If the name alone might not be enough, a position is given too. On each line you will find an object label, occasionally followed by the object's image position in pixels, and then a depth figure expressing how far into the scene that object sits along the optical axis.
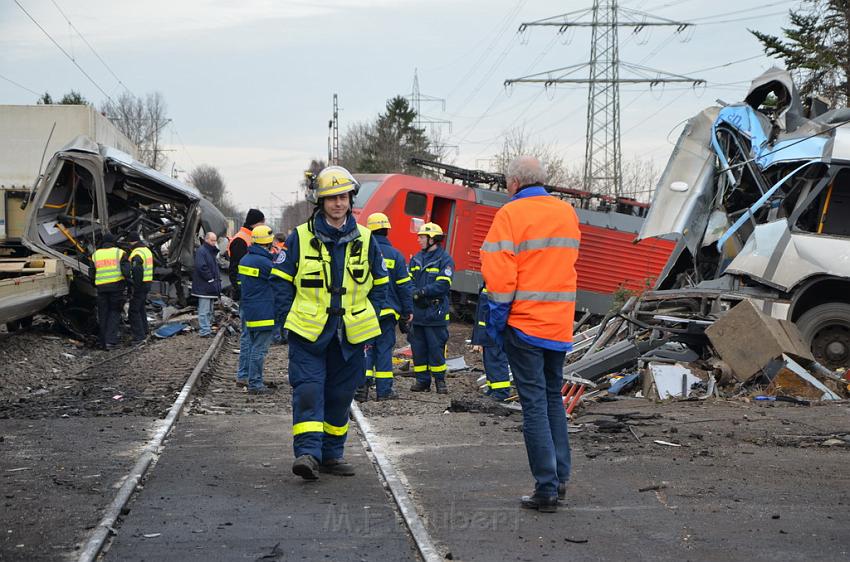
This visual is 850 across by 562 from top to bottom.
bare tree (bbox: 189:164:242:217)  118.88
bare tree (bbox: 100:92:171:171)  80.25
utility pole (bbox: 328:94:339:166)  61.90
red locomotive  21.08
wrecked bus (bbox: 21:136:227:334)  17.41
